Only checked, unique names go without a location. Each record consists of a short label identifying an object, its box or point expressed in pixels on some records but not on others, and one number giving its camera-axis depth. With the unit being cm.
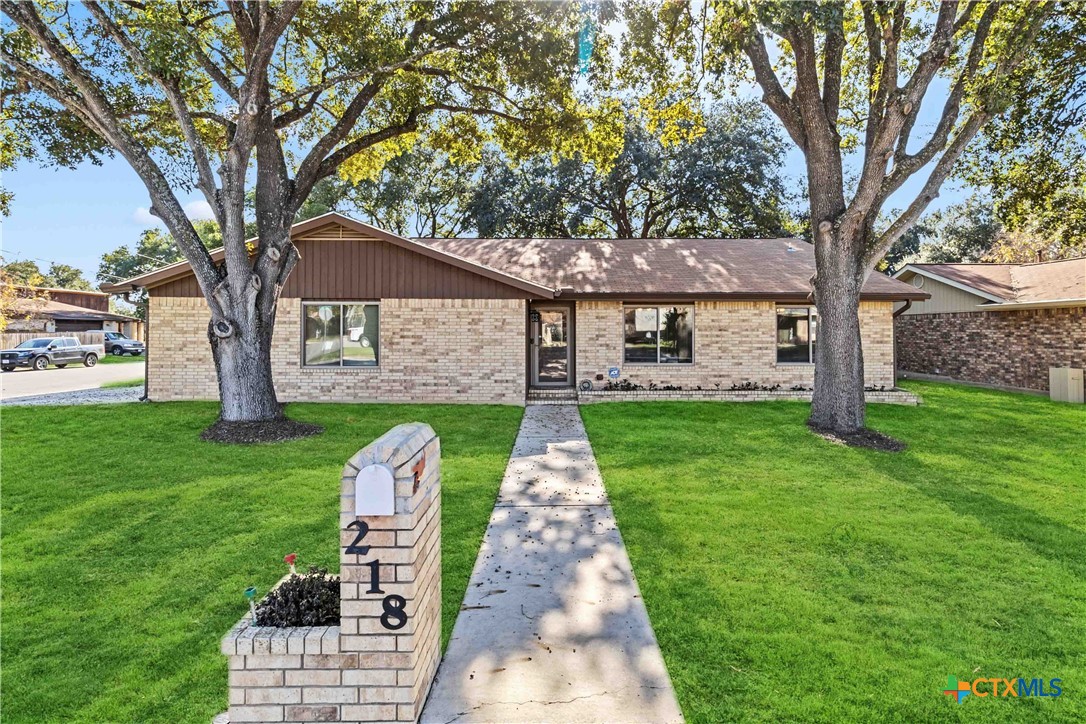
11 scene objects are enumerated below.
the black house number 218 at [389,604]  243
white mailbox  237
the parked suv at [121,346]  3178
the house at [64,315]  2761
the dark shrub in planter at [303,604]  255
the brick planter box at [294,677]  240
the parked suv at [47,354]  2184
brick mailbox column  241
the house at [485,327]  1253
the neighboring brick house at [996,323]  1438
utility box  1317
